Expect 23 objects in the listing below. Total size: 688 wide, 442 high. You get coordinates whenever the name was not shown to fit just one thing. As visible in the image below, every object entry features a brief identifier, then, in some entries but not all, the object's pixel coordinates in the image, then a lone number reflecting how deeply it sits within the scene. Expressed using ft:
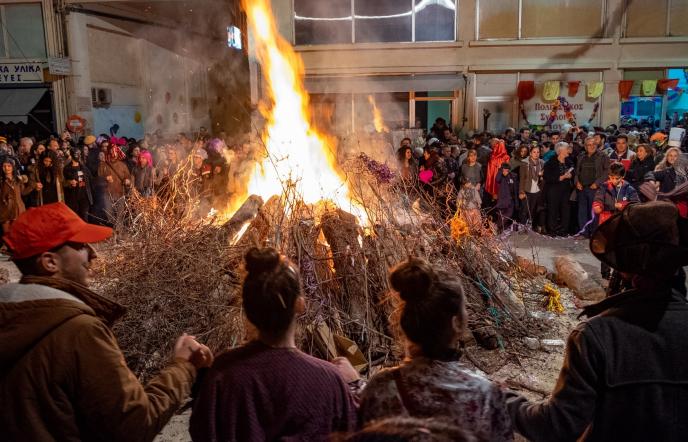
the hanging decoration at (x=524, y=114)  58.80
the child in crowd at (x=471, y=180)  32.38
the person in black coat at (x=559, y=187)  34.30
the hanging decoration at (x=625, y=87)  57.67
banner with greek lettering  58.29
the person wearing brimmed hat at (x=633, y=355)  6.21
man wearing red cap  6.12
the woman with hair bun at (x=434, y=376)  6.17
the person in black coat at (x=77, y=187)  35.88
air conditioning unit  63.62
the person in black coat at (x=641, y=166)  31.19
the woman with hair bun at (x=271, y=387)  6.28
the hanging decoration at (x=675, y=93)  59.37
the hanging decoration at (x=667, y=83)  57.47
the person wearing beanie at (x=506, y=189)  34.78
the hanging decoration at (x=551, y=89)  57.82
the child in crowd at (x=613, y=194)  25.32
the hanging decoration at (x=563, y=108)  58.18
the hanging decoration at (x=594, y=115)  58.65
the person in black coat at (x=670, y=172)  27.07
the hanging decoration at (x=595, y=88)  57.52
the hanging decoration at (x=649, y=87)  57.82
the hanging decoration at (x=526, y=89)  58.13
